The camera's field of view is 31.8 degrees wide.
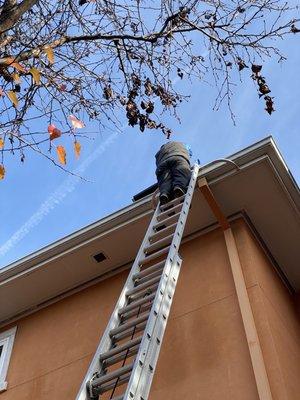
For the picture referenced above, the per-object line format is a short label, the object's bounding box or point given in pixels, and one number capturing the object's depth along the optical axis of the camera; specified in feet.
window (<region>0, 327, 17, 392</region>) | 23.77
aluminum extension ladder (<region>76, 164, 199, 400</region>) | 10.59
